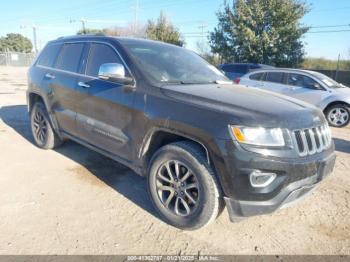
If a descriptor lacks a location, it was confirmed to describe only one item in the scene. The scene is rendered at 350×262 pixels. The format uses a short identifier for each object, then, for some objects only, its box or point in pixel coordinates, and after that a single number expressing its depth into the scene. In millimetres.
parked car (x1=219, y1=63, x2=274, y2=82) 12953
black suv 2752
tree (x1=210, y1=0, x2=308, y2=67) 20297
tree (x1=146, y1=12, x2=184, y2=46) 29594
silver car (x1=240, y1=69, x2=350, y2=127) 9055
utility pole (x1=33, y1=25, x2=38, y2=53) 59912
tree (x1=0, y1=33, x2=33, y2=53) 75688
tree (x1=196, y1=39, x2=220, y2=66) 25345
